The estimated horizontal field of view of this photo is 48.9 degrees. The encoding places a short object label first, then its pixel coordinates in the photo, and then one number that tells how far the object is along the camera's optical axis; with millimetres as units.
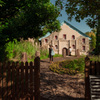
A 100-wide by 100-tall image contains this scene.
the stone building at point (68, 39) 28047
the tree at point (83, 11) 5812
